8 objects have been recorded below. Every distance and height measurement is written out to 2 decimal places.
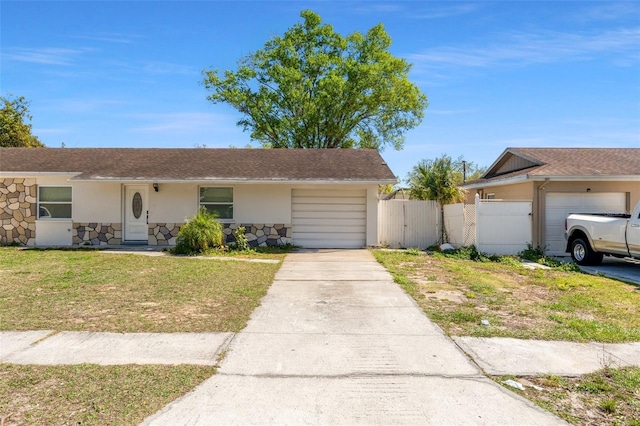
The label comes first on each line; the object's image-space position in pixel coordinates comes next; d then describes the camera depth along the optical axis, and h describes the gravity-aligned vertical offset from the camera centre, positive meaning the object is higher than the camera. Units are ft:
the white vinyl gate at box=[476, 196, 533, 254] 48.08 -1.75
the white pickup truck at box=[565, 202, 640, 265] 36.77 -2.32
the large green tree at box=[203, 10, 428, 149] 101.91 +28.28
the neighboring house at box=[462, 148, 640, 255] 47.47 +2.19
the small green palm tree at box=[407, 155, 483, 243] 54.24 +3.38
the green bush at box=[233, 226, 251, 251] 50.14 -3.72
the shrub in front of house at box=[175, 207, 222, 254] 46.39 -2.88
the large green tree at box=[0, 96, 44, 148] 106.01 +19.83
